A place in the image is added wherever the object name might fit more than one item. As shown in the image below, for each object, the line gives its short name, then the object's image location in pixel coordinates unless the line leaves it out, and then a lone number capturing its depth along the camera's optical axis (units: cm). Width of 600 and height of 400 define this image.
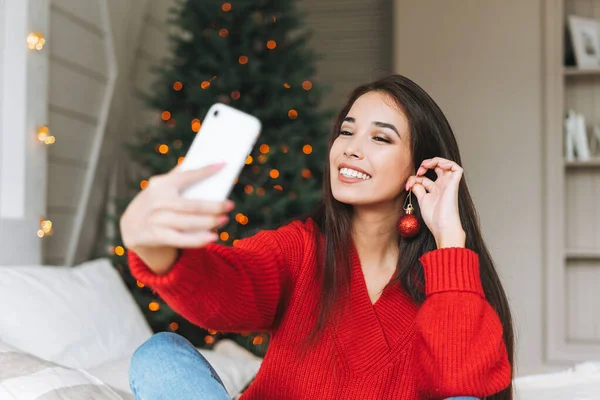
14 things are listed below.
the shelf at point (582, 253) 356
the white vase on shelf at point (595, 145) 369
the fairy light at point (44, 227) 236
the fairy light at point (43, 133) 228
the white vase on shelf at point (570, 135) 357
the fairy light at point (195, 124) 289
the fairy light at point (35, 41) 219
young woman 118
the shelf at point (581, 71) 355
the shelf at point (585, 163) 353
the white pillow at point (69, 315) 178
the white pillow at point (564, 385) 157
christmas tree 283
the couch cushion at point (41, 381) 126
